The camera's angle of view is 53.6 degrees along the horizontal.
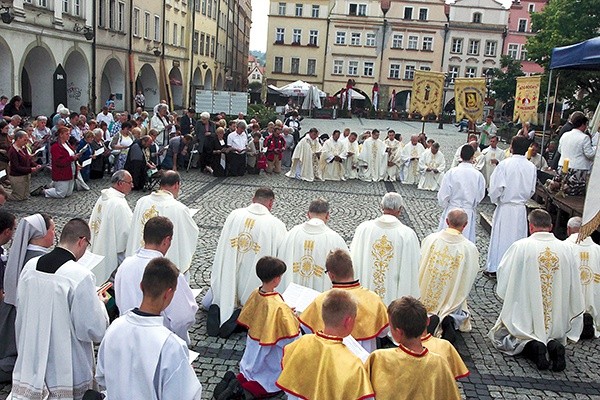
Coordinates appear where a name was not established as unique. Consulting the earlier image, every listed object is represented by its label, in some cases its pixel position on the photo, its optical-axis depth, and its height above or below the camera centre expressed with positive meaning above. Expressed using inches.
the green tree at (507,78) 1660.9 +89.6
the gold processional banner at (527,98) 552.1 +12.4
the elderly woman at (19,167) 461.1 -70.9
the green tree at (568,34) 880.7 +146.0
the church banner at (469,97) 694.5 +11.6
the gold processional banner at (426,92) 766.5 +15.5
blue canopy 394.5 +40.3
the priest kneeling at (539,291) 241.4 -72.4
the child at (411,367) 130.7 -57.6
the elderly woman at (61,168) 486.6 -72.7
